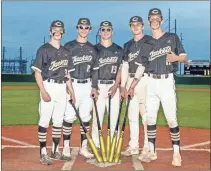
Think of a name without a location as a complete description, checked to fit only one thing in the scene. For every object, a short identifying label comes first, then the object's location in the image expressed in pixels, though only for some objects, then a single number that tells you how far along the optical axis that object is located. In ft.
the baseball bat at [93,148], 19.88
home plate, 19.47
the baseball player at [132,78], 21.02
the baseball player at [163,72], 19.30
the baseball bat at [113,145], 19.89
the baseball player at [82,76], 20.57
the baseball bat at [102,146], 19.94
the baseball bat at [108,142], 20.01
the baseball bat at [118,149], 19.98
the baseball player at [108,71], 21.16
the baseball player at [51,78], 19.19
